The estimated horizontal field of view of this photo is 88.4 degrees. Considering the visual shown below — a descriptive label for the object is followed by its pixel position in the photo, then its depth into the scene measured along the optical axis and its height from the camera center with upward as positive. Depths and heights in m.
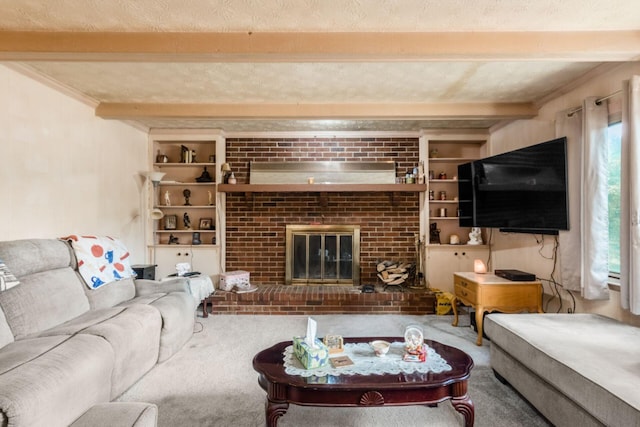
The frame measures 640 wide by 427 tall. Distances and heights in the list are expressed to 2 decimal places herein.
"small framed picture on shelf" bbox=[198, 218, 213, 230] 4.36 -0.03
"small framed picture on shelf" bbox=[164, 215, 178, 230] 4.33 -0.01
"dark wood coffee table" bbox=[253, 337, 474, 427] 1.51 -0.79
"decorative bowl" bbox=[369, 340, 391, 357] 1.81 -0.71
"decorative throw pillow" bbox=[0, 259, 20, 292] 1.92 -0.34
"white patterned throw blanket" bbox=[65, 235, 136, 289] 2.61 -0.32
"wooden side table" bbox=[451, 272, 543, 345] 2.87 -0.67
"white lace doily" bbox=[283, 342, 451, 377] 1.63 -0.75
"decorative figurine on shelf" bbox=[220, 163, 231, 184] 4.19 +0.63
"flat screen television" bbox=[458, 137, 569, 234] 2.70 +0.29
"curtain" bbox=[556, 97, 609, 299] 2.37 +0.11
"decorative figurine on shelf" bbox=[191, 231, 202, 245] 4.30 -0.23
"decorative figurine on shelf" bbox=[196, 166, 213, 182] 4.29 +0.57
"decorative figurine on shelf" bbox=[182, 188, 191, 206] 4.35 +0.35
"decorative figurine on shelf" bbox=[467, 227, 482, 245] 4.19 -0.20
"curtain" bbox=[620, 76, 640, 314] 2.02 +0.12
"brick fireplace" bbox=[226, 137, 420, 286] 4.33 +0.14
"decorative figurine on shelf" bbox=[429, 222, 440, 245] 4.32 -0.20
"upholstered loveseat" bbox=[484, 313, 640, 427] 1.36 -0.69
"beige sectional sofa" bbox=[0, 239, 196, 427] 1.36 -0.67
